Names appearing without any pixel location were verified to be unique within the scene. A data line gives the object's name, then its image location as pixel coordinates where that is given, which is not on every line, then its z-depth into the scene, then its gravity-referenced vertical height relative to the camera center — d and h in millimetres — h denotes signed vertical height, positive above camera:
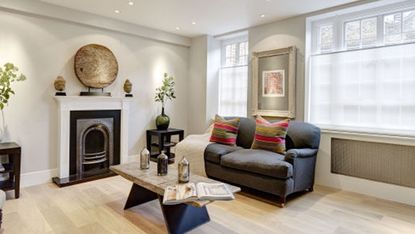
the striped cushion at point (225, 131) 4023 -288
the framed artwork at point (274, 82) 4074 +526
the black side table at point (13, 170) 3090 -726
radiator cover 3111 -614
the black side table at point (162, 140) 4752 -536
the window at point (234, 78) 5016 +710
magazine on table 1974 -648
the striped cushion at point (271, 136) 3514 -317
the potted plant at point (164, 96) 4930 +343
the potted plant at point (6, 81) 3200 +391
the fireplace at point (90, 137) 3801 -398
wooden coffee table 2287 -864
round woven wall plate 3998 +755
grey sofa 2961 -635
